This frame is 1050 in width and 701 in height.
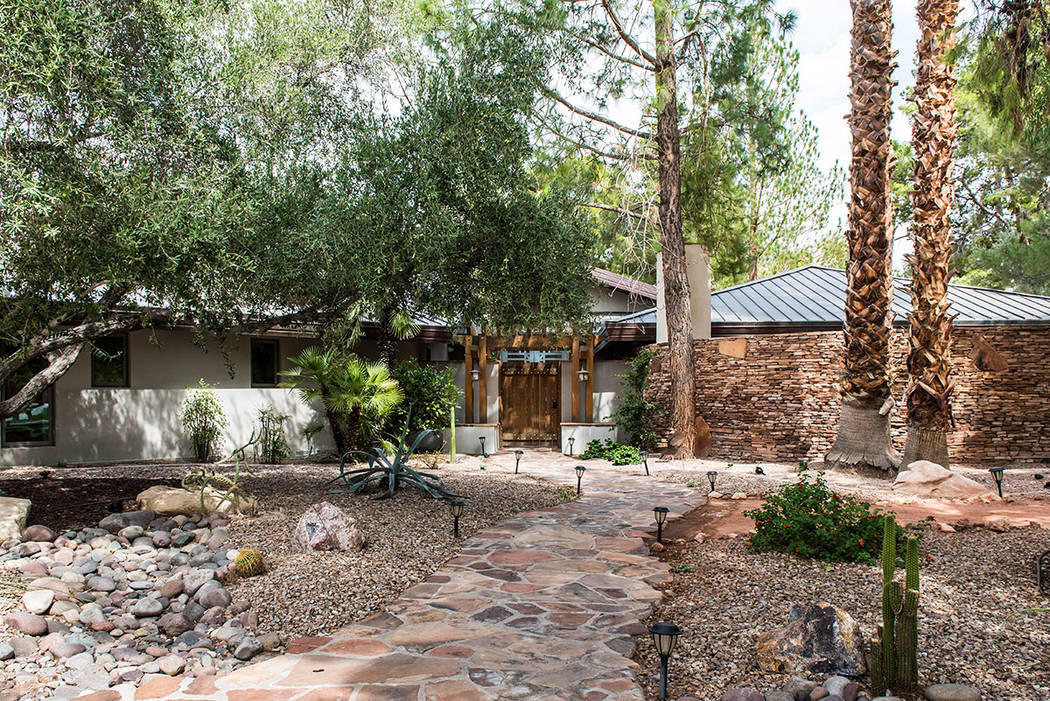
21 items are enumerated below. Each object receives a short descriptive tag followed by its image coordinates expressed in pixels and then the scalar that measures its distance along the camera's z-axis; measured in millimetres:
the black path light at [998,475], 7977
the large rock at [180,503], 6496
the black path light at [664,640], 3287
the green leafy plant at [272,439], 12664
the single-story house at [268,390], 11016
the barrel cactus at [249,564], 4969
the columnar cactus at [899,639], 3131
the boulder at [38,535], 5438
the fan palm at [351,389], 11125
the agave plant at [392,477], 7562
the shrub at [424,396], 13695
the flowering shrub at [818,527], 5160
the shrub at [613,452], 13055
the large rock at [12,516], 5340
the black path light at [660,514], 6340
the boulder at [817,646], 3338
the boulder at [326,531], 5621
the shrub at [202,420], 12070
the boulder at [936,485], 8070
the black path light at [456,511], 6397
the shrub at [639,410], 14055
